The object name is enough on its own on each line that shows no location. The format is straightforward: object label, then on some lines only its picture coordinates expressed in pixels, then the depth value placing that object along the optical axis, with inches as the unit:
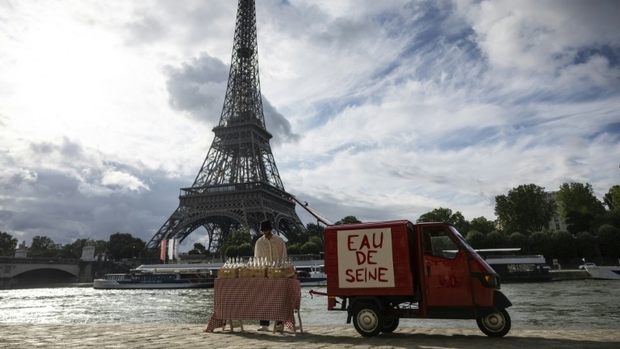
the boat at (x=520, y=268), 1978.3
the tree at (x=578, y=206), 2957.7
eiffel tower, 2667.3
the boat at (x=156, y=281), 2076.8
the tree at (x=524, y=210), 3043.8
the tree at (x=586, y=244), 2486.0
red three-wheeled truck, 306.5
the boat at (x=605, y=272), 1896.4
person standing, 367.9
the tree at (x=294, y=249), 2672.2
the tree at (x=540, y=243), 2498.4
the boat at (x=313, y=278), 2073.1
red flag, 2499.3
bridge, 2527.1
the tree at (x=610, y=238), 2439.7
